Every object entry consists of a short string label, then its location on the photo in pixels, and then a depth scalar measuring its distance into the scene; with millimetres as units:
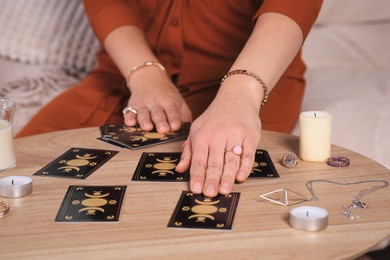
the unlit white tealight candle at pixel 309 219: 873
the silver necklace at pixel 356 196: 929
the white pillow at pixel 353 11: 1843
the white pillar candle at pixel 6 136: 1085
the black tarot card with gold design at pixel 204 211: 898
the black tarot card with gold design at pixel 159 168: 1053
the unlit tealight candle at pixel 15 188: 995
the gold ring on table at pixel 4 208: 939
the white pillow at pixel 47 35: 1921
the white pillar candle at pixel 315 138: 1110
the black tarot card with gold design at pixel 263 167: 1060
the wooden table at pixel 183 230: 838
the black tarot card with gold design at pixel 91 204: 927
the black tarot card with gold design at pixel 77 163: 1079
